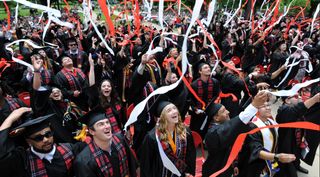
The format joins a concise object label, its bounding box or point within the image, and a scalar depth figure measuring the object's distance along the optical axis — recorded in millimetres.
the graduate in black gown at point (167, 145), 3287
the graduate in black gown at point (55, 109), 3967
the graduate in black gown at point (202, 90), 5207
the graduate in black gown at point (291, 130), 3577
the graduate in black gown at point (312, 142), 4621
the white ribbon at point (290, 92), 2600
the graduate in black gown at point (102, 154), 2746
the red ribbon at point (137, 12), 5702
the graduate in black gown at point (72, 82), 4840
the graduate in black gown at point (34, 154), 2492
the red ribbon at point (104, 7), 4203
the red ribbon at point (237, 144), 2283
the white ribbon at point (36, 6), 4102
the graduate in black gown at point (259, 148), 3152
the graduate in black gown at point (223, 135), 2529
